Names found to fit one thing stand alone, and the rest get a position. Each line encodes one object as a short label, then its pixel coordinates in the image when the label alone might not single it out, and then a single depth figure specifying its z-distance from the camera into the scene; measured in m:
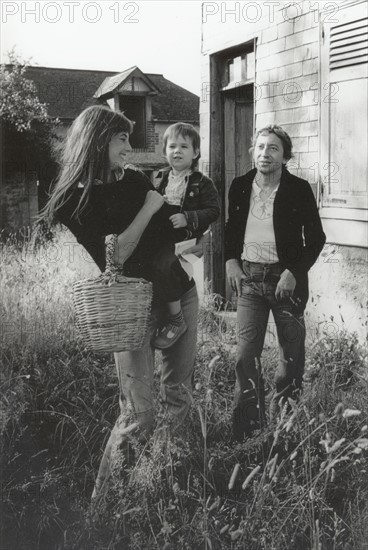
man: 3.66
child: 3.46
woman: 2.97
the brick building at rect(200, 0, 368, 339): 4.05
